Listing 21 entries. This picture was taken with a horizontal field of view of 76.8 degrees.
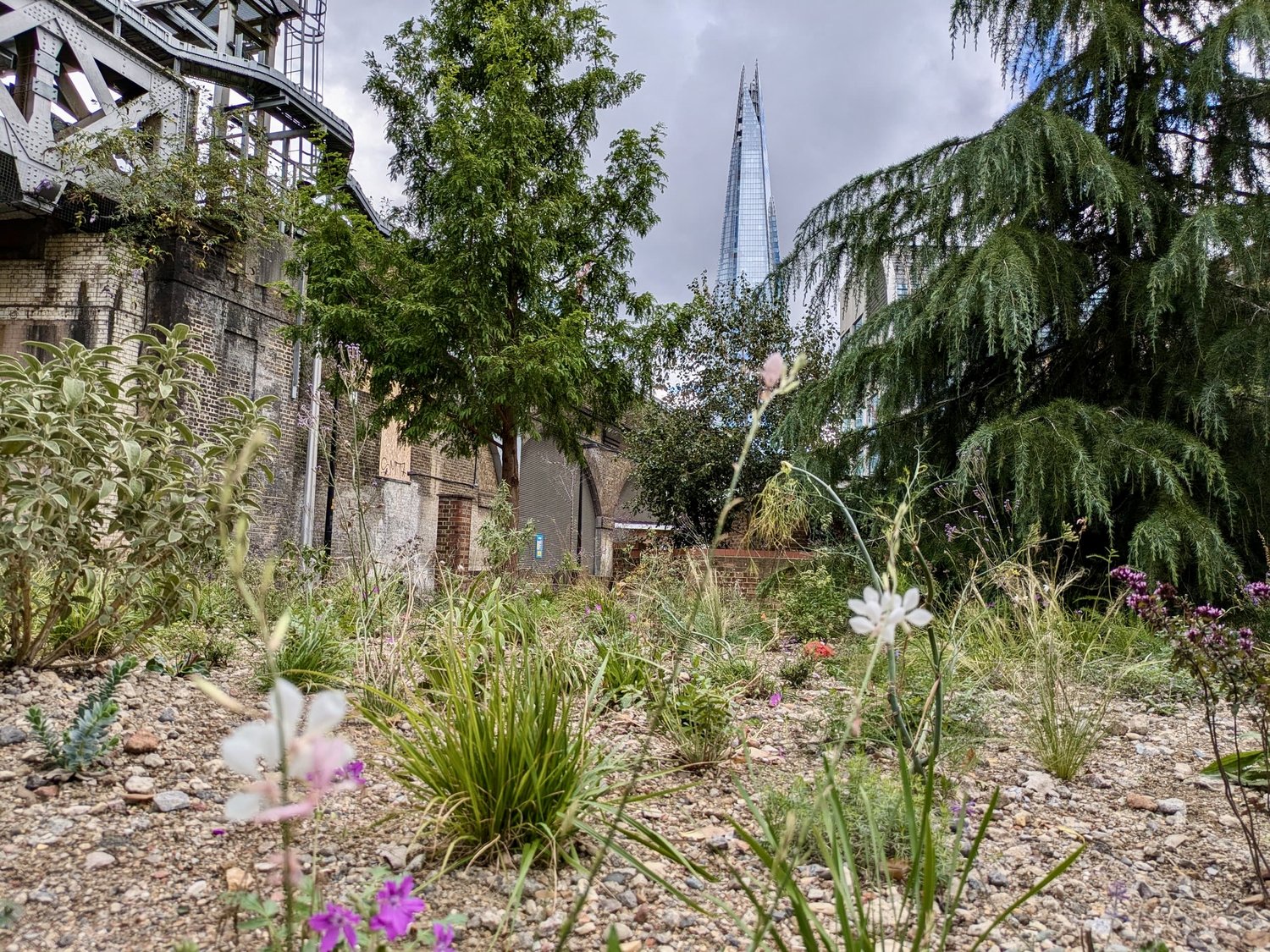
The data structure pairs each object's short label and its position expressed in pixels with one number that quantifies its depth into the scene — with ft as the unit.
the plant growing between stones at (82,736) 6.72
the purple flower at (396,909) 2.63
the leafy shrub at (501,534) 16.47
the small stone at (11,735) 7.50
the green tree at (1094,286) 17.43
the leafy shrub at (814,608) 17.75
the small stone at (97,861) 5.48
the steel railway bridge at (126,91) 29.14
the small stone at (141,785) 6.70
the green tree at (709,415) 37.07
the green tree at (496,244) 27.99
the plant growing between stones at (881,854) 2.87
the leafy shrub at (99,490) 8.45
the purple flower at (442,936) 2.90
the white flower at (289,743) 1.72
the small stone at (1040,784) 8.27
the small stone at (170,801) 6.50
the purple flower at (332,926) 2.60
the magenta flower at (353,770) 3.95
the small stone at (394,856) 5.81
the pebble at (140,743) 7.48
